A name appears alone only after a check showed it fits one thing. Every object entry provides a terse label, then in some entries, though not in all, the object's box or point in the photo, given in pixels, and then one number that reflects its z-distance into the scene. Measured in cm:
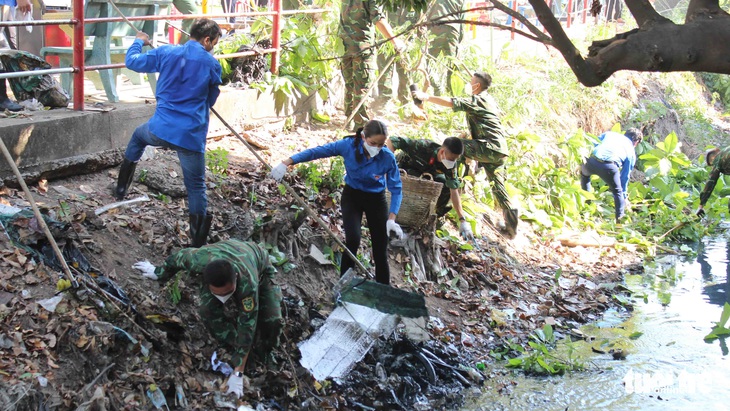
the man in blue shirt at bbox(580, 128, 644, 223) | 1107
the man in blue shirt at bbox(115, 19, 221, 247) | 582
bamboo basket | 758
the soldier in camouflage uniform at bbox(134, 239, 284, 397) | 493
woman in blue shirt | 634
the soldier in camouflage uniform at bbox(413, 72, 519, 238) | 865
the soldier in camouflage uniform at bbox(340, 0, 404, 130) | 923
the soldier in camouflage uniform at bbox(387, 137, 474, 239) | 768
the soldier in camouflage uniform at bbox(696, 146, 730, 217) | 1022
